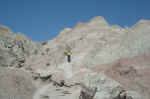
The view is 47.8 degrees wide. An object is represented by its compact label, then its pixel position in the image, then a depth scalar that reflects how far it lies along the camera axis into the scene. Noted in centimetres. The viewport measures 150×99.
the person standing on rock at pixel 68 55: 3028
